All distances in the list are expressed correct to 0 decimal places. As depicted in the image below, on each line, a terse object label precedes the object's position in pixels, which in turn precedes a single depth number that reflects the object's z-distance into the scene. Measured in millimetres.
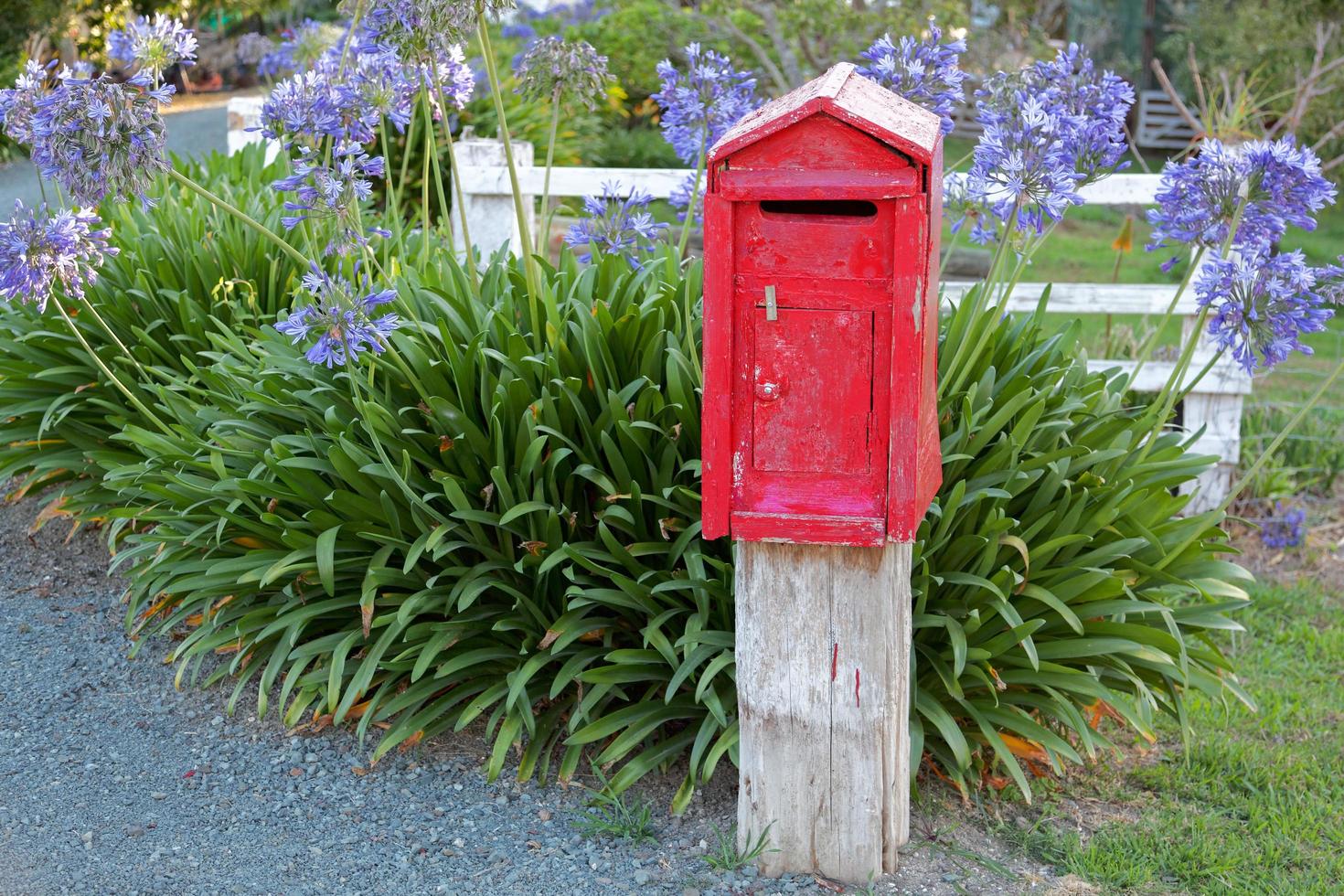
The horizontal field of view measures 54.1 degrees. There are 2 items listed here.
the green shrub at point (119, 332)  4605
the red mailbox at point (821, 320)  2498
